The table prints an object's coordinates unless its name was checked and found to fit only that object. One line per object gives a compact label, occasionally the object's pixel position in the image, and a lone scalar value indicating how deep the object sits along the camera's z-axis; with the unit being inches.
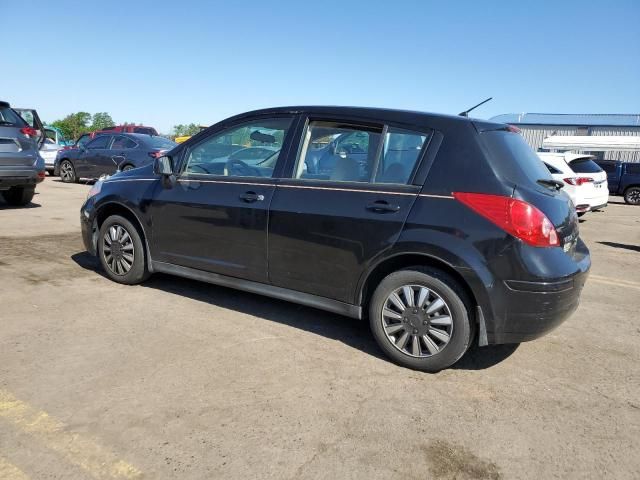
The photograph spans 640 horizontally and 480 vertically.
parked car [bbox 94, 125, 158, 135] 859.3
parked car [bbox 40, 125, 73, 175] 719.5
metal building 1722.4
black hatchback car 125.2
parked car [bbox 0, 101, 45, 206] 330.0
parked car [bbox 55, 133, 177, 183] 522.9
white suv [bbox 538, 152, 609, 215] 435.2
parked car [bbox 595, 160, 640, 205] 761.0
